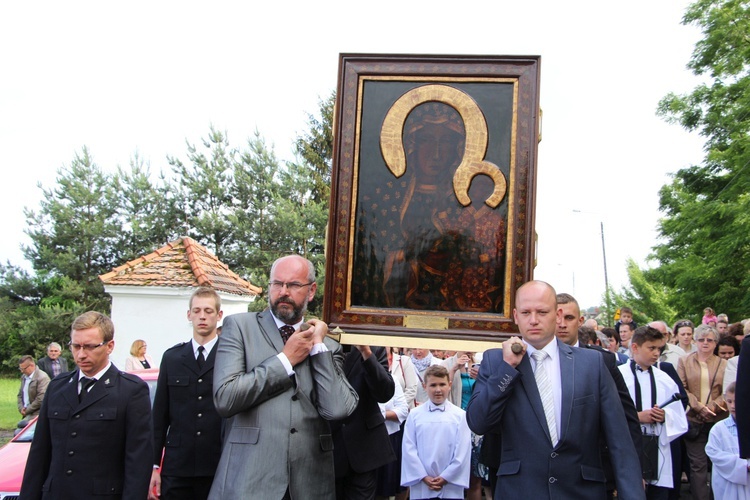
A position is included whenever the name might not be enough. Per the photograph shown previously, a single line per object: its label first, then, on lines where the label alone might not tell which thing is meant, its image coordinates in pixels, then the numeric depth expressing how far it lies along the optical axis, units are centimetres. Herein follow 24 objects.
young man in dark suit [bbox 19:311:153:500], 433
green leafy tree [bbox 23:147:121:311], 3438
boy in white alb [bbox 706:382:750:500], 656
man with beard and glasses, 364
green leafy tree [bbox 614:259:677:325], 4019
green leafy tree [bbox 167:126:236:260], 3519
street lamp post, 3878
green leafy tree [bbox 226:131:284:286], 3441
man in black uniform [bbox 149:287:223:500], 495
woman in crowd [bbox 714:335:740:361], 935
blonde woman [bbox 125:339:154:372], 1150
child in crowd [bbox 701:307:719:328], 1383
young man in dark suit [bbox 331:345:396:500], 517
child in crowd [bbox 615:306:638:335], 1330
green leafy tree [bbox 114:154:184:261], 3556
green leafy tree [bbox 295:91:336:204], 3925
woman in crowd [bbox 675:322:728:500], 838
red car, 612
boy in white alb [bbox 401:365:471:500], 742
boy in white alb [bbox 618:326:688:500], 669
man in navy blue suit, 355
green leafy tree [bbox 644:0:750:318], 2006
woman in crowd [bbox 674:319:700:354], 1070
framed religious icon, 447
